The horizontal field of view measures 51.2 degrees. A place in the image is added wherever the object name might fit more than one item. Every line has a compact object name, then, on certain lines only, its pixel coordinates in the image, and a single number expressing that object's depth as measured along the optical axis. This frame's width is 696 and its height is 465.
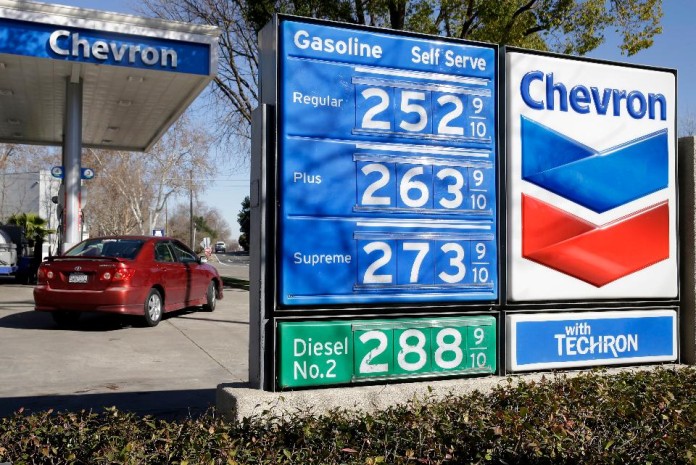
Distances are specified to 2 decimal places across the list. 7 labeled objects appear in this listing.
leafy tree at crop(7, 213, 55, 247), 34.59
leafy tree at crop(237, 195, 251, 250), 75.38
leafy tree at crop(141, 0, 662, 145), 19.81
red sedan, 12.26
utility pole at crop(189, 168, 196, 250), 53.42
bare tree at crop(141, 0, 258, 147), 24.72
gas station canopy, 16.14
